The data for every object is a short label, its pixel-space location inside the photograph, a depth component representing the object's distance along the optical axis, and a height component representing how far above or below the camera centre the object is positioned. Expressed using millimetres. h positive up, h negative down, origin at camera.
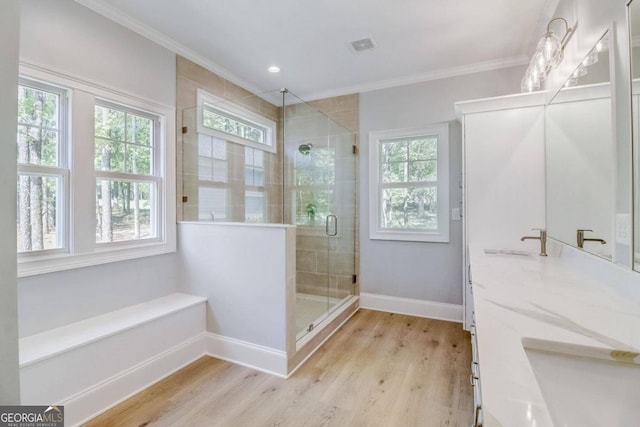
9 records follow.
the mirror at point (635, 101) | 1032 +410
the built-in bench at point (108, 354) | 1551 -882
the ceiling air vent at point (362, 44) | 2562 +1539
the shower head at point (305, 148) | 3287 +745
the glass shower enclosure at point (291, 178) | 2977 +399
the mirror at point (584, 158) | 1274 +292
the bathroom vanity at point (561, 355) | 545 -338
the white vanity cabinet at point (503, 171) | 2283 +341
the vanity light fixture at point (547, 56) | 1774 +1017
